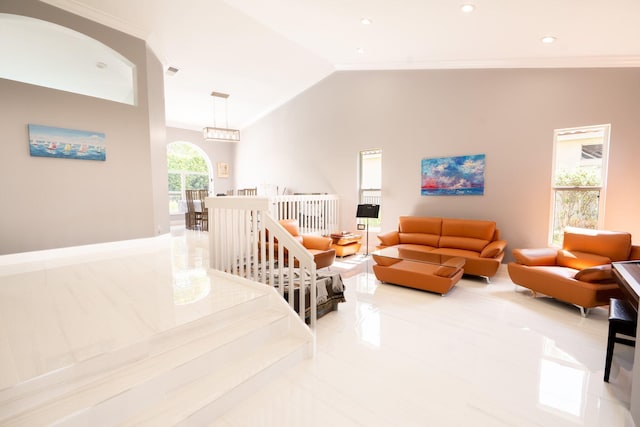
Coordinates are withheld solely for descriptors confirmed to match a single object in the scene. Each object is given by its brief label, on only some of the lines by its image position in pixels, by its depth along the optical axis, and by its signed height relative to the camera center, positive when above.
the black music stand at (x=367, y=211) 5.72 -0.37
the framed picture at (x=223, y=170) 10.50 +0.82
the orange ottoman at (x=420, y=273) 3.69 -1.09
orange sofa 4.33 -0.82
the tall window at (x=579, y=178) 4.32 +0.25
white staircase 1.48 -1.12
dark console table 1.67 -0.68
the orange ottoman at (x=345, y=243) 5.67 -1.02
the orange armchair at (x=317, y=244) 4.38 -0.85
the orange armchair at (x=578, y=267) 3.01 -0.91
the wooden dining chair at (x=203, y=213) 7.70 -0.57
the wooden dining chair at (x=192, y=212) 7.86 -0.55
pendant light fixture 6.51 +1.34
